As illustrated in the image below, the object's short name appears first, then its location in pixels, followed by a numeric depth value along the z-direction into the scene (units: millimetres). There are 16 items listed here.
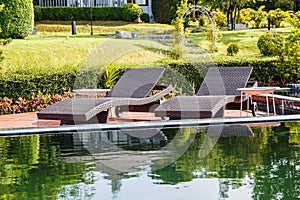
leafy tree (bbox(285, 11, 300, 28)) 16436
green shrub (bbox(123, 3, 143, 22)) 31891
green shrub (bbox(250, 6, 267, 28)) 30141
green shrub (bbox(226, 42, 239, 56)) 21188
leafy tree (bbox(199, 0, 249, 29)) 29277
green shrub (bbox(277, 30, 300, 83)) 15617
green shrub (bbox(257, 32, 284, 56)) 19781
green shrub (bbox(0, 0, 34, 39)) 18188
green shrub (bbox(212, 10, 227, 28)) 28047
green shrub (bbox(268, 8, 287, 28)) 29250
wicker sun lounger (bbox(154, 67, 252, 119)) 9742
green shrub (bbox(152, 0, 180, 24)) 33219
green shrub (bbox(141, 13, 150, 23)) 33188
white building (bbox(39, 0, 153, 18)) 34000
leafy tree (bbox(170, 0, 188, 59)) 18734
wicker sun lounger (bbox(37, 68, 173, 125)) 9672
